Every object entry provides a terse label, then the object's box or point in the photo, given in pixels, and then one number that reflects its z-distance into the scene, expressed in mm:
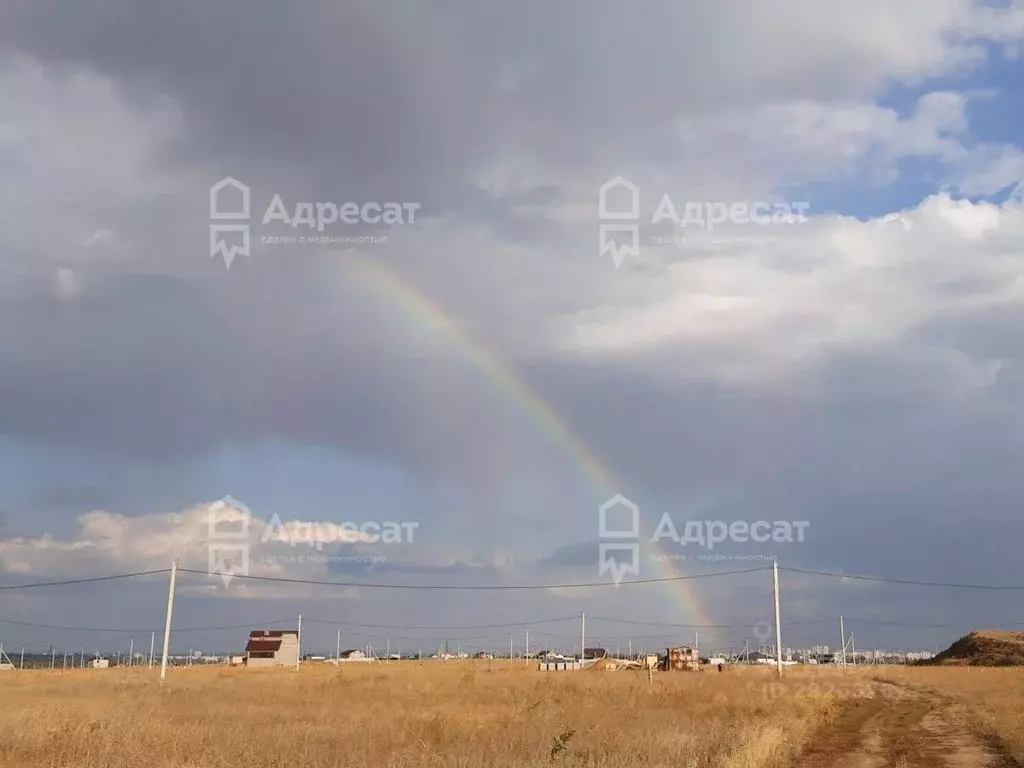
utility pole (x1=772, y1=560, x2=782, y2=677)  64688
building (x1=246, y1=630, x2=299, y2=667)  116538
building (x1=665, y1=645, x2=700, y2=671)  95531
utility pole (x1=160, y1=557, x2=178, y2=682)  56834
